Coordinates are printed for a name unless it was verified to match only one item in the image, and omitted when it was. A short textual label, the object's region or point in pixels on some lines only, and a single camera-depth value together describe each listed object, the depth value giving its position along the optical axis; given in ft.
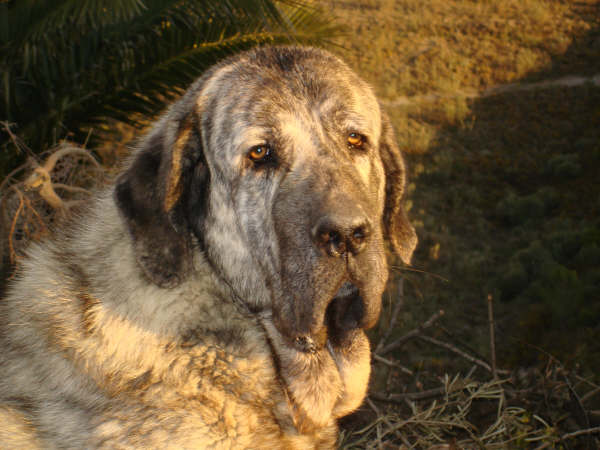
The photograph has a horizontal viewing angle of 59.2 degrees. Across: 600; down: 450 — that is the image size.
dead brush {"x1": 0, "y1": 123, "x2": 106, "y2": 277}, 12.60
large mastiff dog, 7.54
